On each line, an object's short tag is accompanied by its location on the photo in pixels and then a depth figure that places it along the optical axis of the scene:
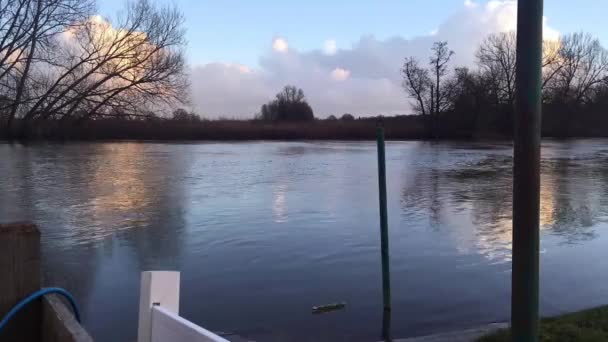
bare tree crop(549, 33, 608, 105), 85.69
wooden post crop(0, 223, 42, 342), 3.48
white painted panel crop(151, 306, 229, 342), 2.10
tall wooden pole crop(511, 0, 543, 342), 2.45
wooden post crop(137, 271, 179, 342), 2.65
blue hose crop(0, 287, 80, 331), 3.31
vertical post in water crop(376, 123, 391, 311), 5.32
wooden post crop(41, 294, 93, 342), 2.99
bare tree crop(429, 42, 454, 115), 77.19
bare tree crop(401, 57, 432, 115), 79.44
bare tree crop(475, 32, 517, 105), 76.25
